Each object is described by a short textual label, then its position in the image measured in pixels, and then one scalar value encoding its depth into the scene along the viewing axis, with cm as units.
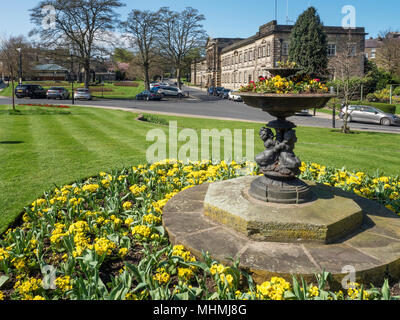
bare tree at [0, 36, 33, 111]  5298
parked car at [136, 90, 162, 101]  4066
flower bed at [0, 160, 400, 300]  332
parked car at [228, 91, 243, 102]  4203
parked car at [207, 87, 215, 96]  5488
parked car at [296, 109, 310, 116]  2838
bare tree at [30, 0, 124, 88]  4078
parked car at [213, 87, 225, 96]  5000
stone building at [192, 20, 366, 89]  4612
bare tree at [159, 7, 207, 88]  5338
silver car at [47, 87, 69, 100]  3731
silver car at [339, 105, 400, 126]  2352
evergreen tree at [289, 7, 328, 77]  3859
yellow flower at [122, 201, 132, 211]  554
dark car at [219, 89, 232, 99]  4691
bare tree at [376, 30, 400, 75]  4338
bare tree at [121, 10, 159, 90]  4850
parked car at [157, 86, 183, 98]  4603
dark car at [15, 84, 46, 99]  3688
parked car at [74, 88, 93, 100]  3744
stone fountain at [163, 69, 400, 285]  373
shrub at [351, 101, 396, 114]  2867
